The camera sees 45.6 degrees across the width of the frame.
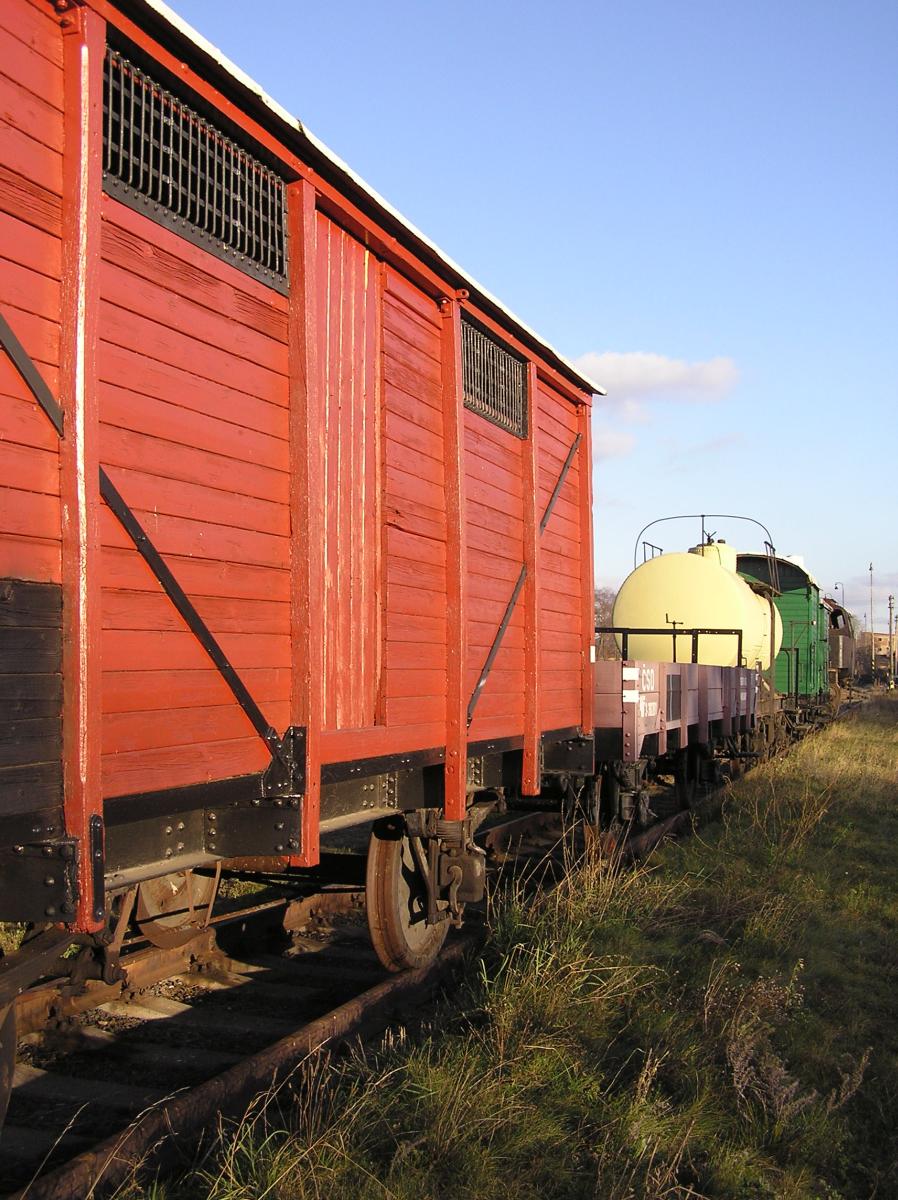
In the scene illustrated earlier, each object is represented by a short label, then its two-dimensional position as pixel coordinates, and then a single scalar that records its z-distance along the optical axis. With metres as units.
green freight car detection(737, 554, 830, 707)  22.94
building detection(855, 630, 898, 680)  68.38
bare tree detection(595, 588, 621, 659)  33.58
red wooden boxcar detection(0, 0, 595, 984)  3.08
